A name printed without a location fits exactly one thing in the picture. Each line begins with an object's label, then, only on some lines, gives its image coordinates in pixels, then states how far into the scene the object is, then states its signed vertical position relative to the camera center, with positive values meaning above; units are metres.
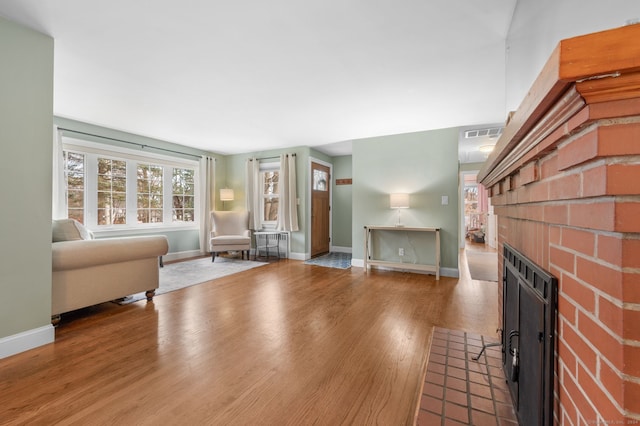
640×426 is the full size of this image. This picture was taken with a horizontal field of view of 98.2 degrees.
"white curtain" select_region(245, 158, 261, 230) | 5.96 +0.43
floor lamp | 6.06 +0.37
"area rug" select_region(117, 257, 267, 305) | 3.43 -0.94
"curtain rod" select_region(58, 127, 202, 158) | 3.99 +1.17
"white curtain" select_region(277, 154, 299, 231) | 5.54 +0.32
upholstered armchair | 5.14 -0.42
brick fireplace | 0.45 +0.00
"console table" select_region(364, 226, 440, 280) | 3.95 -0.71
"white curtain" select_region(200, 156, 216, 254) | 5.81 +0.23
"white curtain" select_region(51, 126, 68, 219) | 3.77 +0.46
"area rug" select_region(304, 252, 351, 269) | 4.91 -0.96
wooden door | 5.81 +0.06
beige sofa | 2.27 -0.52
